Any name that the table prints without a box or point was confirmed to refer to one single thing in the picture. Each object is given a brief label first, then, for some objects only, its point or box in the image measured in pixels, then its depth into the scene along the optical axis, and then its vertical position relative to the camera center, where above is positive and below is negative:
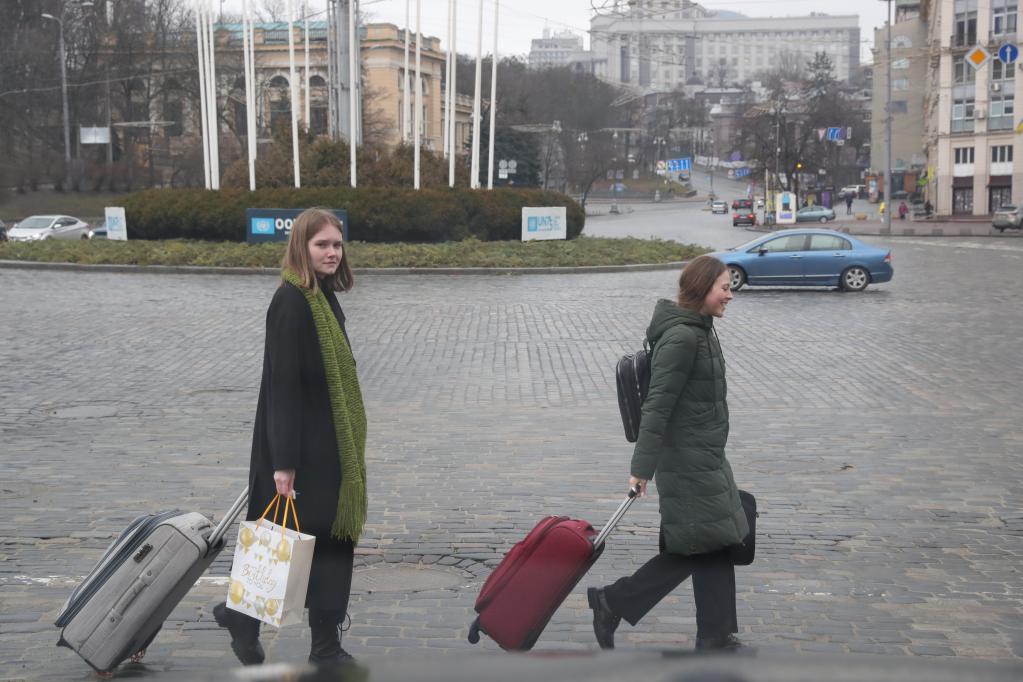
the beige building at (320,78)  70.44 +6.74
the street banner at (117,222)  36.50 -0.78
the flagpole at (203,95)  37.53 +2.91
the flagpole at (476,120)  37.34 +2.07
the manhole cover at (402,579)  5.90 -1.80
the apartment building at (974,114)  76.50 +4.54
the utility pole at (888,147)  59.88 +2.00
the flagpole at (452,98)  38.94 +2.91
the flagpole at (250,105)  36.16 +2.48
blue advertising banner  34.09 -0.84
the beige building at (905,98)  104.56 +7.47
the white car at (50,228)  44.97 -1.20
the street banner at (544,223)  36.99 -0.94
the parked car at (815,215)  76.06 -1.56
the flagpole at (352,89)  38.06 +3.16
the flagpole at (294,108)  36.30 +2.36
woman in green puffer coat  4.86 -1.07
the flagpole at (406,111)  42.32 +2.81
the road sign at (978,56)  40.84 +4.16
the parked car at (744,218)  73.50 -1.63
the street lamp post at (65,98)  56.53 +4.42
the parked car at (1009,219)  57.69 -1.42
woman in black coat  4.59 -0.86
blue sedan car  24.89 -1.41
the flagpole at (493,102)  38.06 +2.70
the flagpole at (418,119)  37.00 +2.05
